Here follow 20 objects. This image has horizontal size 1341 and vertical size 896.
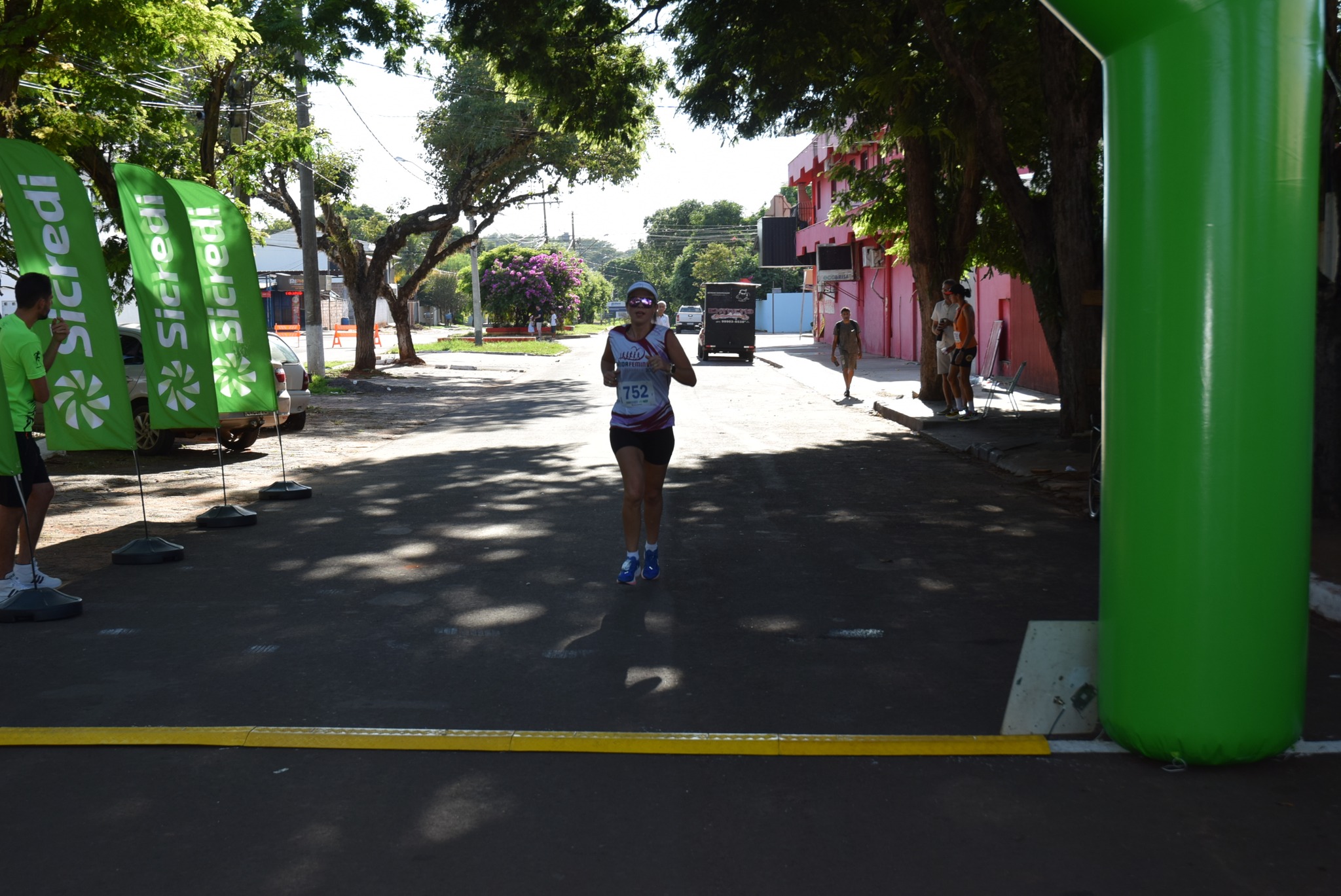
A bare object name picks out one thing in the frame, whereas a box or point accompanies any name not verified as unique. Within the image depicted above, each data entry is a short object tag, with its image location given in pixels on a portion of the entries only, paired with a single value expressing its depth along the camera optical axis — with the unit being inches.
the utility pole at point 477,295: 1734.3
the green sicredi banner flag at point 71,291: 285.0
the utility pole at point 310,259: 991.0
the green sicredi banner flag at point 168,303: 354.6
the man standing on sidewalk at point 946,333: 699.4
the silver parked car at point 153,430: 566.6
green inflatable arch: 159.0
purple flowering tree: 2327.8
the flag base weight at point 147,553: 322.3
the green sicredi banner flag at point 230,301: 396.8
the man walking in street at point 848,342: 864.3
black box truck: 1576.0
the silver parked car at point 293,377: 617.0
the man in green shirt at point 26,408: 267.0
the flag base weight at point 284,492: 437.7
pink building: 987.9
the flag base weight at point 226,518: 378.9
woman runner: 284.2
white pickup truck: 3110.2
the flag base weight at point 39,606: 260.2
